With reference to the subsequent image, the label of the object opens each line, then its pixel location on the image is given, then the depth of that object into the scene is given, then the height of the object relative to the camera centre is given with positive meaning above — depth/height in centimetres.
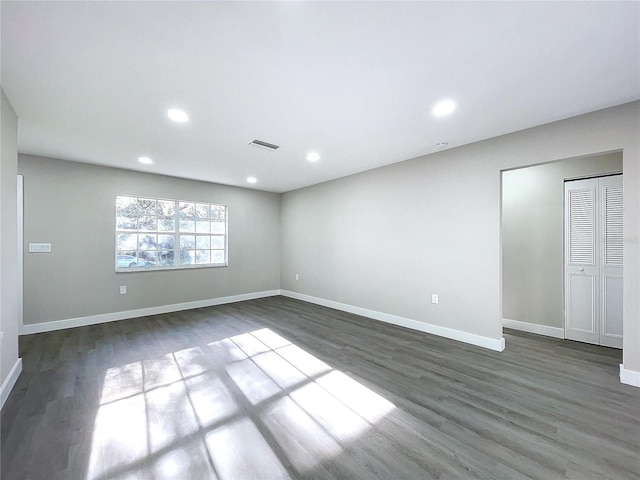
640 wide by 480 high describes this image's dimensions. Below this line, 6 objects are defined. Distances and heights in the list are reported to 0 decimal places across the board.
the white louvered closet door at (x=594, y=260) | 319 -27
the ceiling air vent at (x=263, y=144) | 331 +122
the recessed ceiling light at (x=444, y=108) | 239 +124
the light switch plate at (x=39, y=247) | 380 -12
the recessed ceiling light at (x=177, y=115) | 253 +123
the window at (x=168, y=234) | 461 +11
